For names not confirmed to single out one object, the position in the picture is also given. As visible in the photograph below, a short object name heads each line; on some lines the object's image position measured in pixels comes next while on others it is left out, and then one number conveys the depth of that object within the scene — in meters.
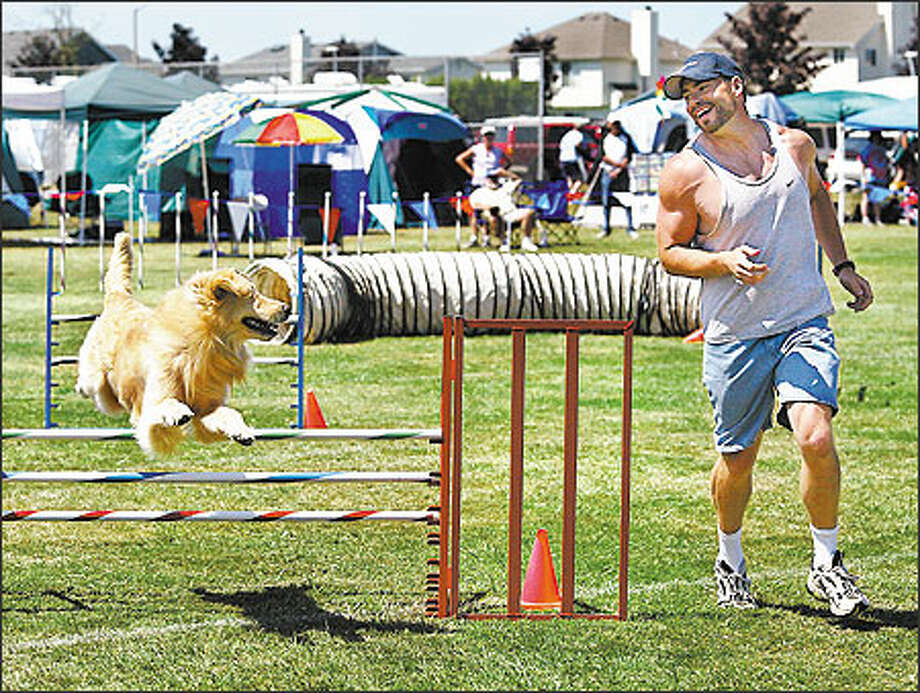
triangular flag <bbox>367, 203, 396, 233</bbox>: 22.92
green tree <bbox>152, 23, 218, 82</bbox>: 72.56
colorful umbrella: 23.56
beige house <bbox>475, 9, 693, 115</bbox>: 84.12
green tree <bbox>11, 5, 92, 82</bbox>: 62.00
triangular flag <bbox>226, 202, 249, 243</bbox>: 20.73
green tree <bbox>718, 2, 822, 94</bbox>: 63.88
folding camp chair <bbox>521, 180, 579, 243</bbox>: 24.89
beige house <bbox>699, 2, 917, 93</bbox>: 85.19
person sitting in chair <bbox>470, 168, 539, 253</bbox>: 23.00
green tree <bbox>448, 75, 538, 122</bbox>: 34.50
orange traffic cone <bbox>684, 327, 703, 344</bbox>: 14.41
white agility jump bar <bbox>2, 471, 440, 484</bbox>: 5.46
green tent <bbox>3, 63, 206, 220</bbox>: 29.70
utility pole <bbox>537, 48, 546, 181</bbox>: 30.86
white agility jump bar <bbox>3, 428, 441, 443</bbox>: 5.72
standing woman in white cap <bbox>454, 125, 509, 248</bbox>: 24.14
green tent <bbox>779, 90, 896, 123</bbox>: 32.66
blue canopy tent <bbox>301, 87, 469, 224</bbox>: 28.14
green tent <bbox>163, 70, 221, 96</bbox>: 31.14
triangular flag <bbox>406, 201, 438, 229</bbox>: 27.98
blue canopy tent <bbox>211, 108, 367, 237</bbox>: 27.25
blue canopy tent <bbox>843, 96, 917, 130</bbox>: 28.66
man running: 5.36
